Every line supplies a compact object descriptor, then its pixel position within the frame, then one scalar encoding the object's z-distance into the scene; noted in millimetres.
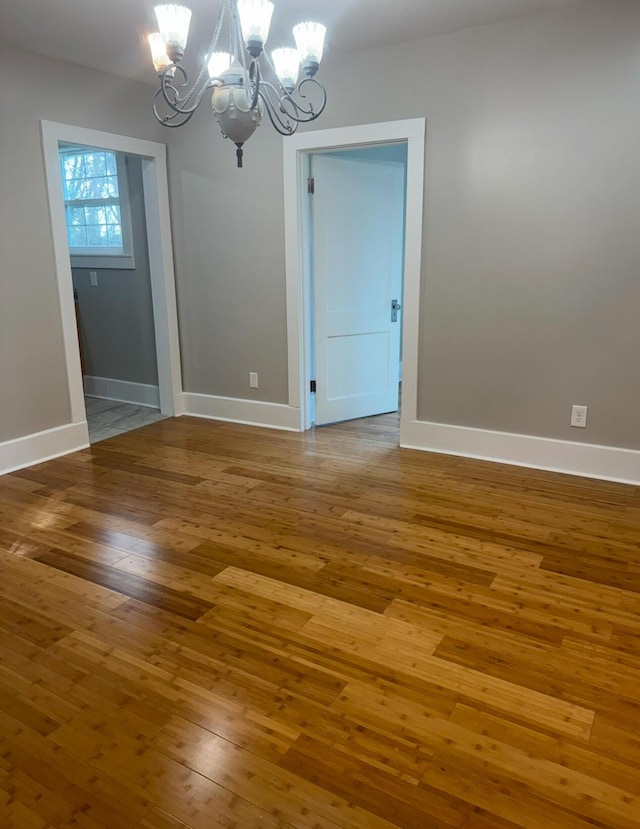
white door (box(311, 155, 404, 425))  4520
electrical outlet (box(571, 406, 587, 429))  3629
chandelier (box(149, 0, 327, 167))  2168
